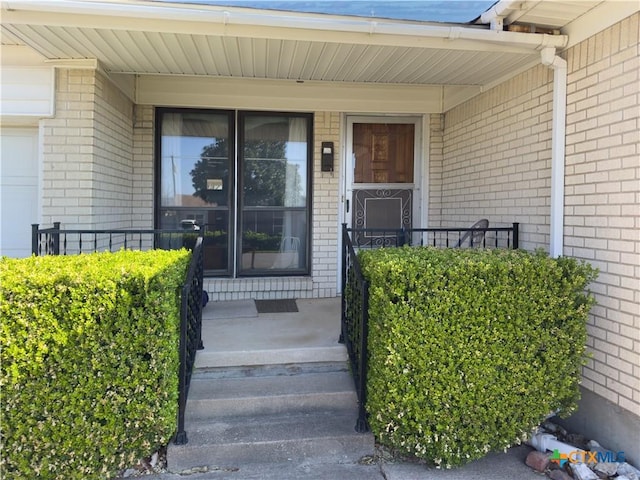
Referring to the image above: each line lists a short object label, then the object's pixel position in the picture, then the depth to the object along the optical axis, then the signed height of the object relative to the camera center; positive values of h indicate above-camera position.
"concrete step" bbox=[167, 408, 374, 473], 2.68 -1.32
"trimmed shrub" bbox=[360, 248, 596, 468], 2.57 -0.71
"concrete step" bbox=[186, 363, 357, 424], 2.99 -1.15
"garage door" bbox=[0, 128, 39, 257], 4.21 +0.27
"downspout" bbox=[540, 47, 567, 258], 3.28 +0.60
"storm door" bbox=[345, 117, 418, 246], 5.56 +0.61
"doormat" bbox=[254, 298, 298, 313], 4.78 -0.91
